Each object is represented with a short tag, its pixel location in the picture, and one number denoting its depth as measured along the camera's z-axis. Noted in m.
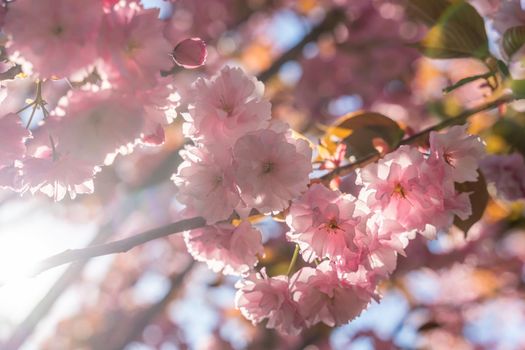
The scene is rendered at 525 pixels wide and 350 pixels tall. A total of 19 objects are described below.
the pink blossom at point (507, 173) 0.83
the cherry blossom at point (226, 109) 0.69
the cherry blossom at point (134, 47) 0.62
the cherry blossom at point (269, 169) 0.67
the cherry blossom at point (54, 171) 0.70
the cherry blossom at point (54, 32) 0.62
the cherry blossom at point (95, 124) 0.63
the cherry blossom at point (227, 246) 0.71
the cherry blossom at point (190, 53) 0.68
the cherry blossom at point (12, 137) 0.68
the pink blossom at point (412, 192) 0.69
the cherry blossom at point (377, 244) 0.69
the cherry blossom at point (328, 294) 0.71
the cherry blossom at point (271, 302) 0.72
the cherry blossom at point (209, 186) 0.69
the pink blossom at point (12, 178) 0.70
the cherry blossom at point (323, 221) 0.69
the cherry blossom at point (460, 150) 0.70
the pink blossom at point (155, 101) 0.63
